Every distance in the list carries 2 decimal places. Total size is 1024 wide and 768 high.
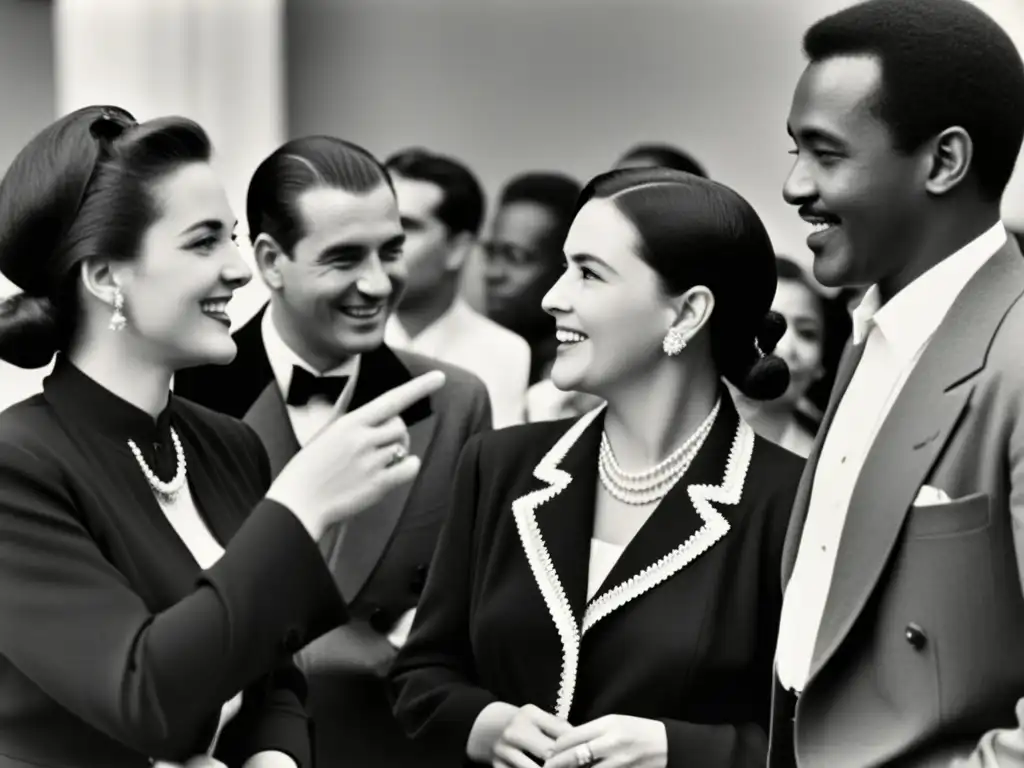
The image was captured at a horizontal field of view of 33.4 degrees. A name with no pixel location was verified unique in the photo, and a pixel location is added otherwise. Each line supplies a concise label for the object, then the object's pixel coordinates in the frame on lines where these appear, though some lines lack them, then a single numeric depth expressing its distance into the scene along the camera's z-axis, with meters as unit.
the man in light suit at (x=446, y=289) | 3.85
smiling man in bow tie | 2.89
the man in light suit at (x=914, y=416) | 1.90
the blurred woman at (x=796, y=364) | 3.04
